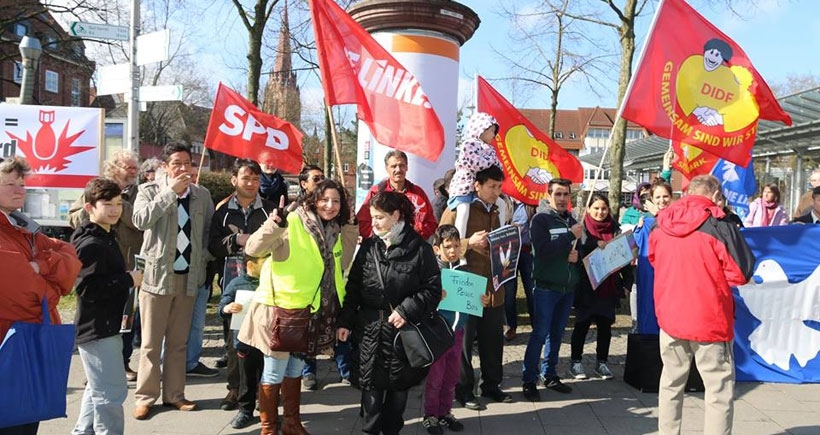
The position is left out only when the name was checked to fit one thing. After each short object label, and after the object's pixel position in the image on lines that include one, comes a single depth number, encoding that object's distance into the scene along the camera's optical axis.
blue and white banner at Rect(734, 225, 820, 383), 5.55
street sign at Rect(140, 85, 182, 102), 7.50
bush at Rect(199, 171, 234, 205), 24.45
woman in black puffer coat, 3.89
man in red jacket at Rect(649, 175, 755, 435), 3.74
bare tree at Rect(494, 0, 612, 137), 21.56
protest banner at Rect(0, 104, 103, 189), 6.66
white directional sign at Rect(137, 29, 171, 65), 7.53
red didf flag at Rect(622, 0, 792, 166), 5.42
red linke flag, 4.98
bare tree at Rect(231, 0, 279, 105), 11.05
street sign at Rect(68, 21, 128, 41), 7.57
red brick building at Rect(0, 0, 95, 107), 18.83
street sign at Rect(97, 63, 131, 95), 7.86
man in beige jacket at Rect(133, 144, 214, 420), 4.49
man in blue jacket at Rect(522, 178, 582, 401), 5.20
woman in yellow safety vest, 3.85
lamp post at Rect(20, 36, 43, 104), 9.38
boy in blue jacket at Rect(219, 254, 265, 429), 4.36
